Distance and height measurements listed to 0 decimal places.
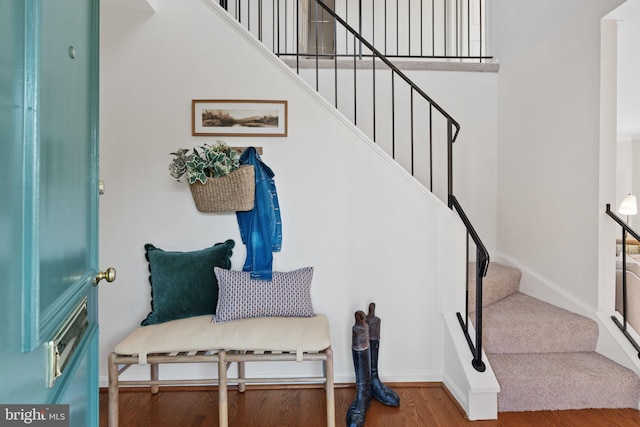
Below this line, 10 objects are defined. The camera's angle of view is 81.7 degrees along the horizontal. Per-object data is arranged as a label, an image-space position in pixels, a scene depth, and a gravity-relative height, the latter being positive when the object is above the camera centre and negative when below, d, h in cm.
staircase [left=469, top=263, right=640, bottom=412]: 210 -91
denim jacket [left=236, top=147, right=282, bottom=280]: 231 -8
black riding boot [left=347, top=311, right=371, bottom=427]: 209 -85
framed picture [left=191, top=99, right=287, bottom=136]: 244 +62
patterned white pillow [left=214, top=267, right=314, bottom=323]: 214 -50
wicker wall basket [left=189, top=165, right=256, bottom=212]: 222 +12
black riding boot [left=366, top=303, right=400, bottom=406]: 221 -97
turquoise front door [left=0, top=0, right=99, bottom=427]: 59 +1
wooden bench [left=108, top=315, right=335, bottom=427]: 181 -68
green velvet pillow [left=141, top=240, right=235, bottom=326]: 222 -45
